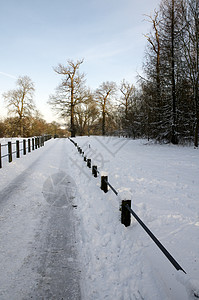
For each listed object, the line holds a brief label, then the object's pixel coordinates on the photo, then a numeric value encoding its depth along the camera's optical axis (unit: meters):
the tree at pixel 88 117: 33.94
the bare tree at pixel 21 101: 34.31
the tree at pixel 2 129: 48.71
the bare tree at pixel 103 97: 36.50
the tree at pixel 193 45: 12.15
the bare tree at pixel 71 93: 31.72
